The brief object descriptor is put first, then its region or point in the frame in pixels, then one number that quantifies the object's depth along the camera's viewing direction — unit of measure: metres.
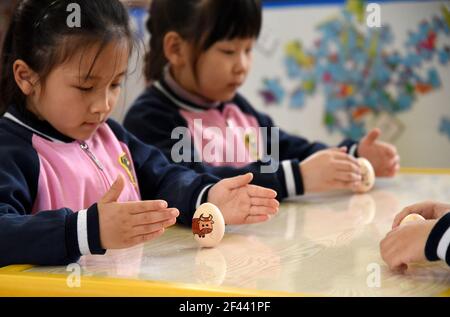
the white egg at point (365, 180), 1.26
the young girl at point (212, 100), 1.23
